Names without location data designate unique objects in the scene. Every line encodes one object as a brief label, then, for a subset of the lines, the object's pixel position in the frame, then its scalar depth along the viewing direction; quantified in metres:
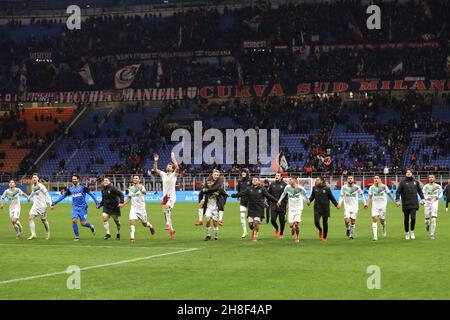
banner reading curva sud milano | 76.62
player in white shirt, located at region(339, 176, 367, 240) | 28.69
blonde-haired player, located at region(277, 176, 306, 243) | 27.92
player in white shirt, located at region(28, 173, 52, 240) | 30.64
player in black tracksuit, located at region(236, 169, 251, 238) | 30.73
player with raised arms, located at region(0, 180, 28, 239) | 30.76
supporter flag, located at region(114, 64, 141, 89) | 86.56
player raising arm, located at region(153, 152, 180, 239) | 31.58
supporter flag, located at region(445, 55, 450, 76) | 75.28
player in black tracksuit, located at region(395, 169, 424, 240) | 28.45
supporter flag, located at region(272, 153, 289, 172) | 63.41
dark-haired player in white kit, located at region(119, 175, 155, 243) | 28.84
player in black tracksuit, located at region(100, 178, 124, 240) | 29.23
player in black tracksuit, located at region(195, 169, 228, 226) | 28.40
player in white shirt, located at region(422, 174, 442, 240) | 29.58
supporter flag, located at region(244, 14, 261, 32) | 84.50
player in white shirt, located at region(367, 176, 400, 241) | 28.82
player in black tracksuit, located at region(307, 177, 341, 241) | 28.19
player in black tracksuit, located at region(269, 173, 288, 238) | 30.00
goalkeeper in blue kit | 29.50
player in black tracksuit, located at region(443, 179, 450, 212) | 43.12
